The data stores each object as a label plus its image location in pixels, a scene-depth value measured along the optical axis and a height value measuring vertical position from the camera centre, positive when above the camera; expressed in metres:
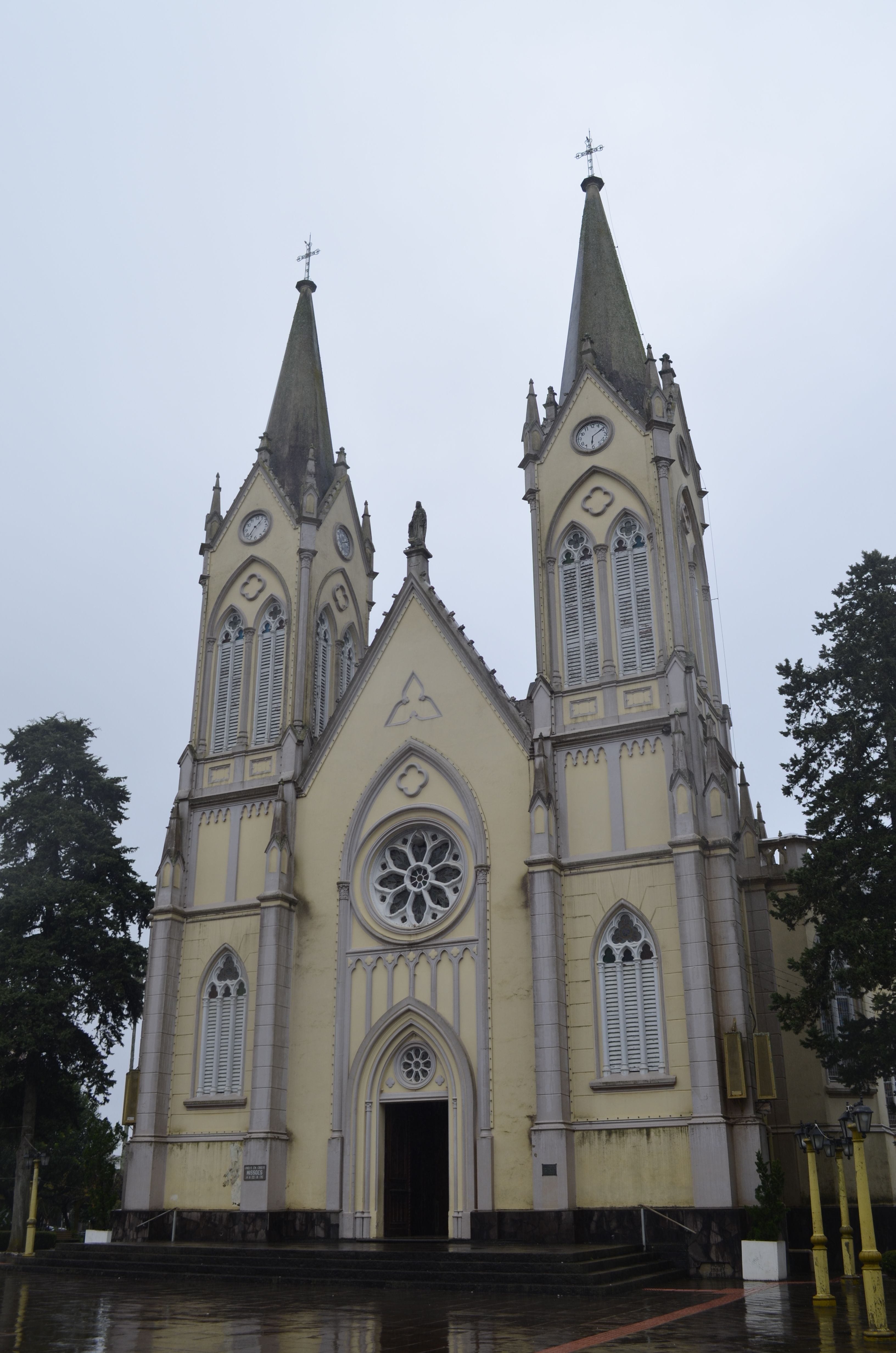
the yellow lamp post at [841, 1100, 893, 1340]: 12.47 -1.10
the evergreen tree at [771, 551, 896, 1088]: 21.80 +5.83
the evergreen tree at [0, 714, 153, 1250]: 31.83 +6.20
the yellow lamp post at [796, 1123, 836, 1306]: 15.96 -1.13
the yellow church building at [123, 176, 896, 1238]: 23.03 +5.05
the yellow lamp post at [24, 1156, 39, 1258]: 27.75 -1.80
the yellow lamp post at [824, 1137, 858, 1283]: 17.75 -1.04
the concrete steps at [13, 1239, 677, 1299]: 18.59 -2.00
